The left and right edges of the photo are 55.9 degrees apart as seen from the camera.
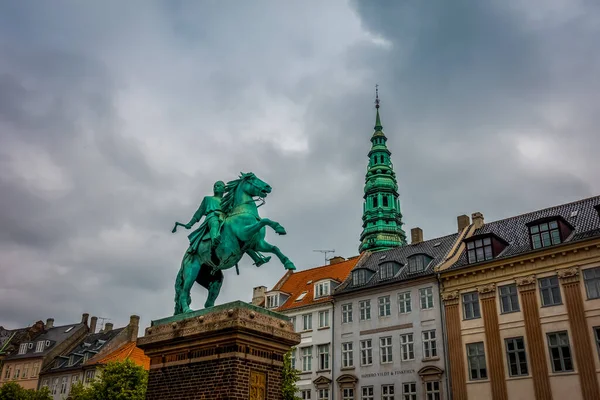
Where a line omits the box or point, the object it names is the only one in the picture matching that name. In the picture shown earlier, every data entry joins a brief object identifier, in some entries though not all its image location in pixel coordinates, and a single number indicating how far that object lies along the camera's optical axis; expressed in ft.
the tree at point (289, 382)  102.27
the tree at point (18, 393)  156.97
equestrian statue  41.14
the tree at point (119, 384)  124.16
